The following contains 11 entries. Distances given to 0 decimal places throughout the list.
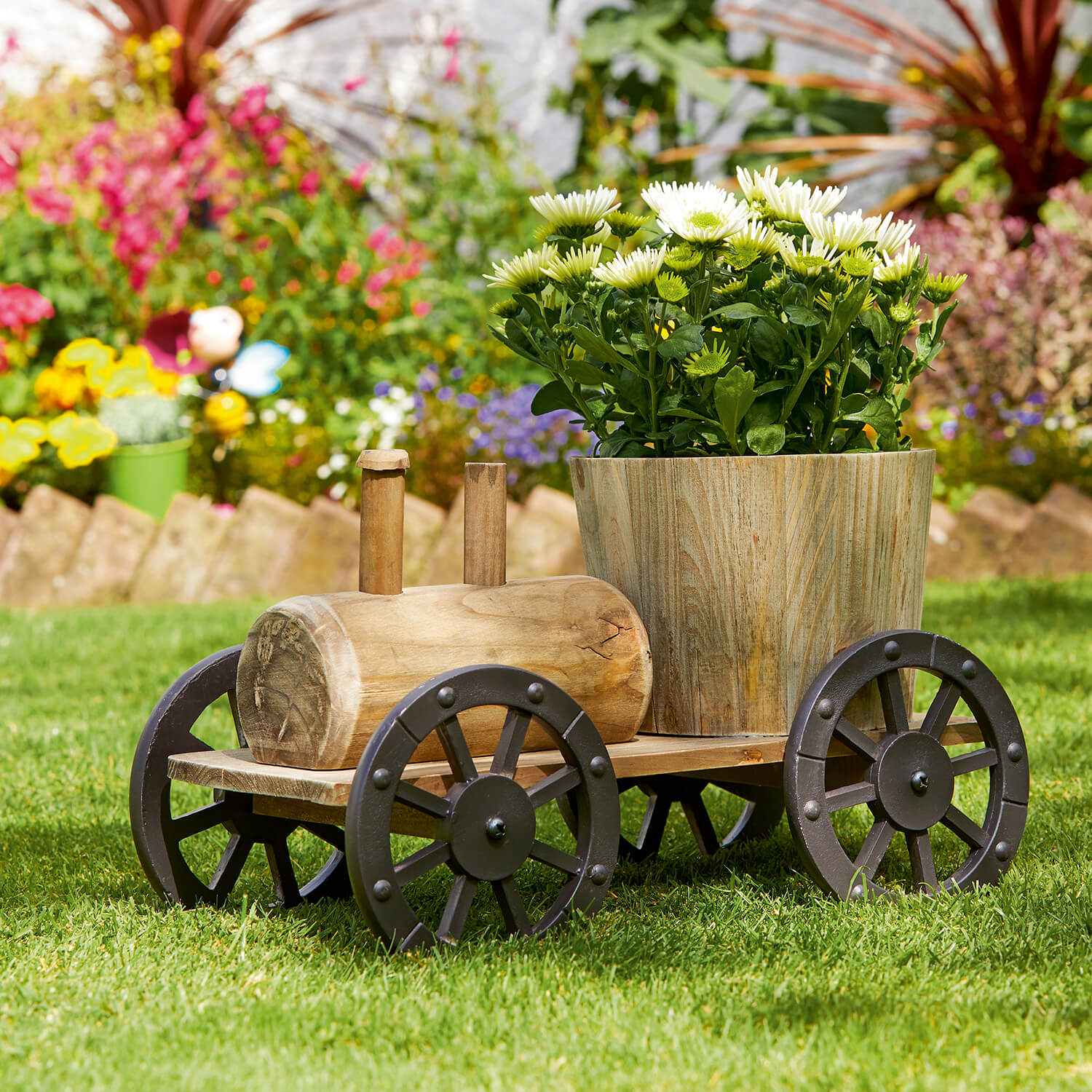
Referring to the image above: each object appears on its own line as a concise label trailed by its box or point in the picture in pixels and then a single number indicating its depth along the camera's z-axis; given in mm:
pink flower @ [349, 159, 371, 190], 15000
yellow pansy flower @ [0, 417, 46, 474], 12406
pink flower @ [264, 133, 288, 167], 15000
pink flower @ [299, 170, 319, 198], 14594
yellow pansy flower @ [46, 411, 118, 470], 12312
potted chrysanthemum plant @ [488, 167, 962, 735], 4457
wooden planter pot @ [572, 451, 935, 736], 4465
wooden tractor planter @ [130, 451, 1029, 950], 3908
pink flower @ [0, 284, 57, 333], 13227
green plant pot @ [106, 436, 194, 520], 12344
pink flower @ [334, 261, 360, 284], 13789
